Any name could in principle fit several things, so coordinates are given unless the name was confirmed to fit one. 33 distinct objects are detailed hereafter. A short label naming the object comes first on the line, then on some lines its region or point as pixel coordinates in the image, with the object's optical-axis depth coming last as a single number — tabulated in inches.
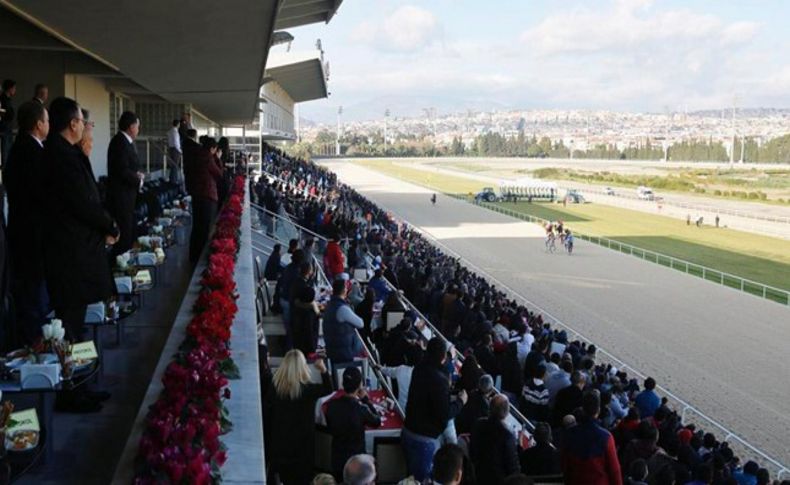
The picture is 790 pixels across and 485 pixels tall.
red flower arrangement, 107.6
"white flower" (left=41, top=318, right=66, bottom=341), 159.2
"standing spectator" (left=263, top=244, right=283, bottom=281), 441.1
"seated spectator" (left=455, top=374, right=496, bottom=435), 256.8
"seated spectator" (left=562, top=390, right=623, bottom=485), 207.0
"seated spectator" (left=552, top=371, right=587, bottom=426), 296.4
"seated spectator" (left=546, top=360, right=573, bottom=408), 344.8
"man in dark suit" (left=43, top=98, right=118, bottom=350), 161.6
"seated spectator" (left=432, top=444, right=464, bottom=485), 154.9
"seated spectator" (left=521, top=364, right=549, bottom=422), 336.8
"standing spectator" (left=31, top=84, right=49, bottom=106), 302.7
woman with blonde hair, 193.8
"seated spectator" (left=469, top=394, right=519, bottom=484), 210.2
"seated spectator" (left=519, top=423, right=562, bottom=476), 238.2
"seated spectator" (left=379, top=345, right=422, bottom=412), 291.4
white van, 2593.5
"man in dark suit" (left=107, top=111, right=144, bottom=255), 214.8
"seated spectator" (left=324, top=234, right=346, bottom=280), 486.3
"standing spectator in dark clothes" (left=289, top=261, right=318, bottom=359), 287.0
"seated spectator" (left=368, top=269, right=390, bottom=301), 457.4
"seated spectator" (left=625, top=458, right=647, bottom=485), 237.9
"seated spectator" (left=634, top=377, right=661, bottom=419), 366.0
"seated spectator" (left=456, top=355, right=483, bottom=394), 287.3
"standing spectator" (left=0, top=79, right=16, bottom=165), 294.7
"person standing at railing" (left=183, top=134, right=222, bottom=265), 321.1
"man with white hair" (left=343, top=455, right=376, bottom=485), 144.4
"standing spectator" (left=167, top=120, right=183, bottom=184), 477.4
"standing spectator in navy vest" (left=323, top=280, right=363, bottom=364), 276.4
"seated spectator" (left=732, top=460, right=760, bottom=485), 290.7
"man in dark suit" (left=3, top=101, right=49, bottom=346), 164.9
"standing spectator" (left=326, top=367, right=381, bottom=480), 200.5
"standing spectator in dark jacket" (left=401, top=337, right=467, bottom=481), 209.2
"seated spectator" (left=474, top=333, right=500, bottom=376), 360.5
